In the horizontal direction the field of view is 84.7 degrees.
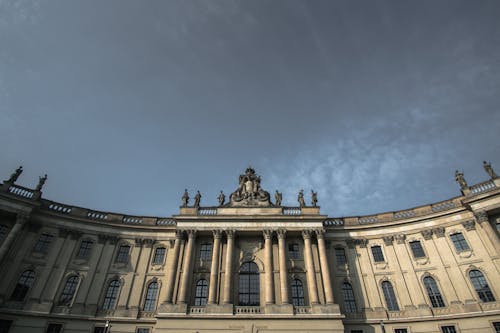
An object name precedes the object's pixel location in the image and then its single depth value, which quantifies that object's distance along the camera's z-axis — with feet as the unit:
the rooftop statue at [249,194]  113.29
